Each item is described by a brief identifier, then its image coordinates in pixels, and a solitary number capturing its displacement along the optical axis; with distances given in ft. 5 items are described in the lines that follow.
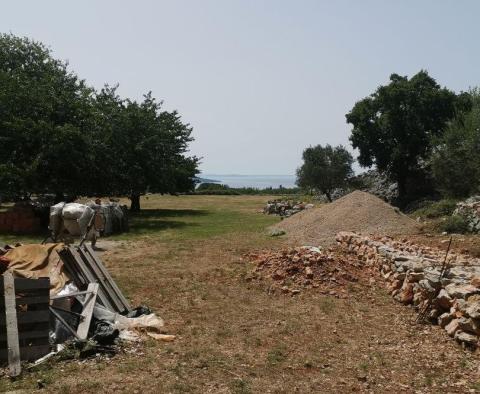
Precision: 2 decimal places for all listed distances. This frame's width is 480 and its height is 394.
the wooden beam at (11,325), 19.25
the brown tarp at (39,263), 26.07
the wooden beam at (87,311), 22.97
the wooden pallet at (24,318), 20.10
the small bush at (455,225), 58.95
